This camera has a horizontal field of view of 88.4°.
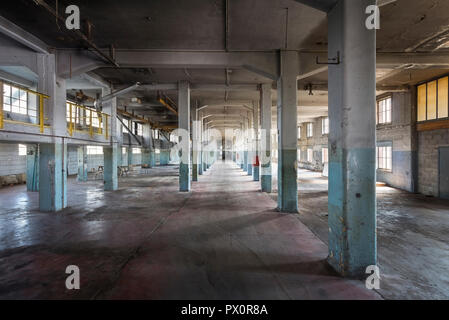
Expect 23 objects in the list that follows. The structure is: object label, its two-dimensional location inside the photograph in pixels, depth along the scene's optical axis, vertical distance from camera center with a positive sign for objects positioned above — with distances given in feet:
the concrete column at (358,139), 12.25 +0.93
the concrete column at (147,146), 81.51 +4.27
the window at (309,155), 87.25 +0.64
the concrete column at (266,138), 40.04 +3.30
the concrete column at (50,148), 26.37 +1.16
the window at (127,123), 78.11 +11.88
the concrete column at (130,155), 87.24 +1.01
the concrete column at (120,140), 60.34 +4.67
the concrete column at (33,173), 39.88 -2.57
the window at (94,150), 68.54 +2.38
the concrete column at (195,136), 53.93 +5.77
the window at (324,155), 77.64 +0.54
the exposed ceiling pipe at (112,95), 38.22 +10.72
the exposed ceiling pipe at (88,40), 16.90 +11.01
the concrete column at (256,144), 52.57 +2.88
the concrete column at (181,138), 39.88 +3.32
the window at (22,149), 48.21 +1.85
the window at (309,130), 88.43 +10.42
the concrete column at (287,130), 26.32 +3.05
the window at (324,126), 77.30 +10.46
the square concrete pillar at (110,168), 40.93 -1.83
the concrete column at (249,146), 66.19 +3.26
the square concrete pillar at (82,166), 50.75 -1.80
